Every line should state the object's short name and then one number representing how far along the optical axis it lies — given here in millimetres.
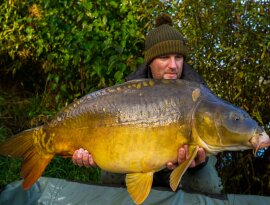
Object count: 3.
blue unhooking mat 1274
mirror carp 933
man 1322
